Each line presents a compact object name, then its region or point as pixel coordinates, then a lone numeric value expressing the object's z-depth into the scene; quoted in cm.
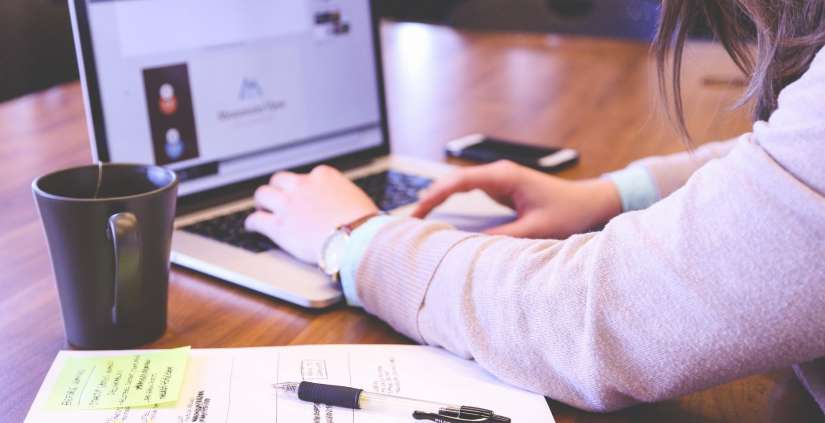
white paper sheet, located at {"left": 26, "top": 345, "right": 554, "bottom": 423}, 54
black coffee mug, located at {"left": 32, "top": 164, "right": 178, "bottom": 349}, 60
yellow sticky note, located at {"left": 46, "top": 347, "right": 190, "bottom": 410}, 55
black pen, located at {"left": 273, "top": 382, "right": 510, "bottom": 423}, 55
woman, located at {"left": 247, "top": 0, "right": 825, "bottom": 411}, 51
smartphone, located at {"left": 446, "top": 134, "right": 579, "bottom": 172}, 117
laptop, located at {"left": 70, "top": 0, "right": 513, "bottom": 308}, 83
